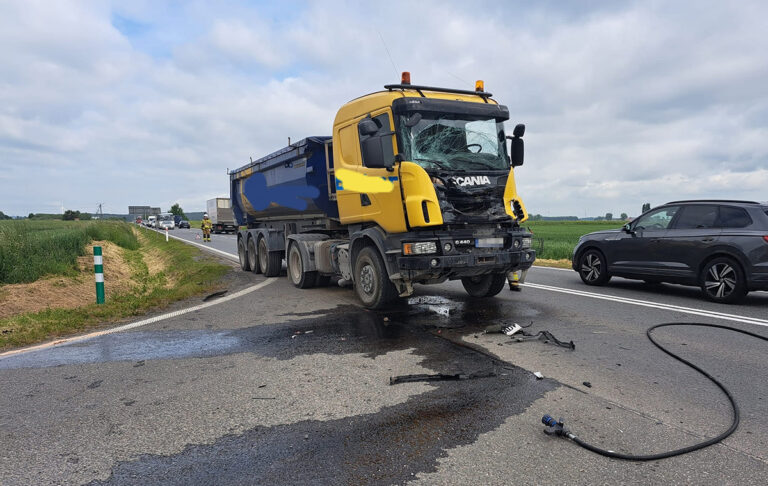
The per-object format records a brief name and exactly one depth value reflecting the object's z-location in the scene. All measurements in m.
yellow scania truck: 6.37
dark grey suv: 7.39
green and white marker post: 8.08
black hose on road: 2.84
